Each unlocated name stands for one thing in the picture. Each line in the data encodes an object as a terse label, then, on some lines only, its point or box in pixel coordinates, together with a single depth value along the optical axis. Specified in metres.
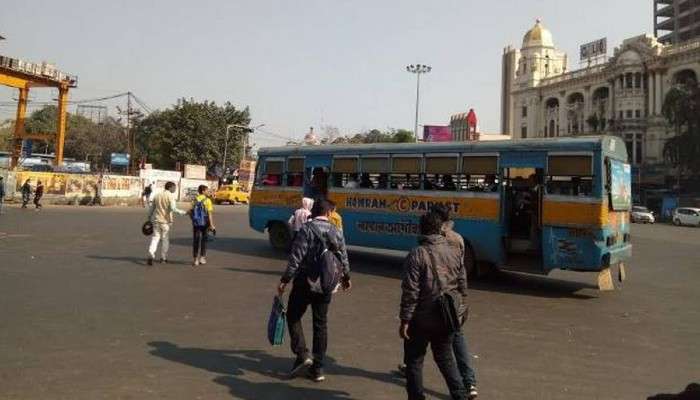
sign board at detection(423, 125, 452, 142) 54.41
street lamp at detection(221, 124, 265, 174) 61.33
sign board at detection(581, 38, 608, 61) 76.56
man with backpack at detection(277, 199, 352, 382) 5.23
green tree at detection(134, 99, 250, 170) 61.25
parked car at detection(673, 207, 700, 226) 45.16
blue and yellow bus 10.26
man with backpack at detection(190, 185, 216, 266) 11.91
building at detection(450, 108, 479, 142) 144.61
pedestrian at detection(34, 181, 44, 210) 30.88
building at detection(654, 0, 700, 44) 86.12
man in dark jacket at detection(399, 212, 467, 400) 4.22
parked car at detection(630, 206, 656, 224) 47.09
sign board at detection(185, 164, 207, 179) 56.69
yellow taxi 51.66
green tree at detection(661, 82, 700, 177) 53.31
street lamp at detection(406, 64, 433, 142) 53.69
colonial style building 63.38
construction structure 48.75
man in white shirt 11.96
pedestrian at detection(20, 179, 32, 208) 32.78
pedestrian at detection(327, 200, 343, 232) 6.84
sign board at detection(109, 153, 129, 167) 65.52
